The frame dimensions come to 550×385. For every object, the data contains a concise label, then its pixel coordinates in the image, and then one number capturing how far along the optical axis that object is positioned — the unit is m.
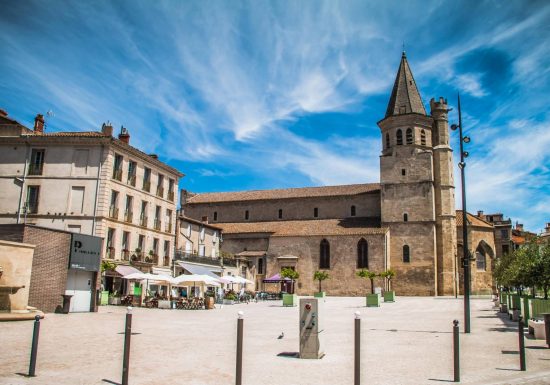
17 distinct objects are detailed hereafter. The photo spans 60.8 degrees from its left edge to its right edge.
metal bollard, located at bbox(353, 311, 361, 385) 7.35
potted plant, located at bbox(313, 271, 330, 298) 44.16
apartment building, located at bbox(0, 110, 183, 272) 29.58
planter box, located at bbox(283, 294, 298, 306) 31.48
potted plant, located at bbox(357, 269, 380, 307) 30.32
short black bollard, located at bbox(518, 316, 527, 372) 9.05
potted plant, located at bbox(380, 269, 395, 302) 36.47
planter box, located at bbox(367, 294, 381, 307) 30.32
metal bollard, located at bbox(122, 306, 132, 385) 7.34
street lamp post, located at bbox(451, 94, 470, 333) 15.55
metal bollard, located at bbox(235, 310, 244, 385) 7.24
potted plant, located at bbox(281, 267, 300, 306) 31.48
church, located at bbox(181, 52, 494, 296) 47.56
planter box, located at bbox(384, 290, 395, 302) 36.41
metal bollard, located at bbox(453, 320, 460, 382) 8.12
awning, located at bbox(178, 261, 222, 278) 35.62
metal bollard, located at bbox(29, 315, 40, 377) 7.74
